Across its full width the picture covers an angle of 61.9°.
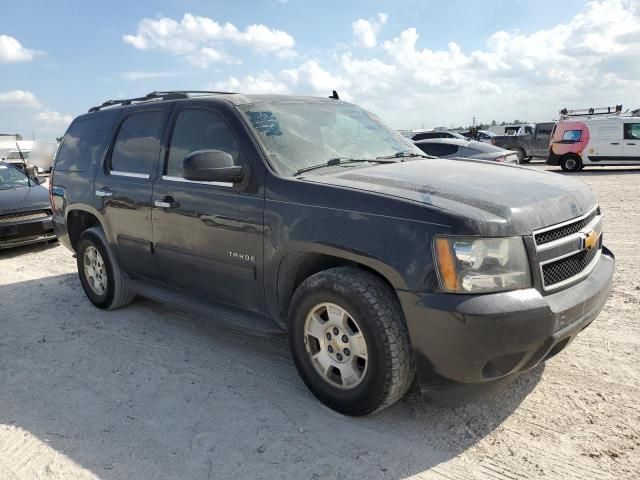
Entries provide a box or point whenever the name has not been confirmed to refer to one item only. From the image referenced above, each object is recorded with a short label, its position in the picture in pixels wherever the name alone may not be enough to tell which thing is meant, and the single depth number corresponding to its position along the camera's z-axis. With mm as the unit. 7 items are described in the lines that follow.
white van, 17953
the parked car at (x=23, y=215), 8258
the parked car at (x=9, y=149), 24719
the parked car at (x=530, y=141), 24016
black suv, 2670
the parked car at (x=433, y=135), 20188
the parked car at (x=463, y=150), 12230
